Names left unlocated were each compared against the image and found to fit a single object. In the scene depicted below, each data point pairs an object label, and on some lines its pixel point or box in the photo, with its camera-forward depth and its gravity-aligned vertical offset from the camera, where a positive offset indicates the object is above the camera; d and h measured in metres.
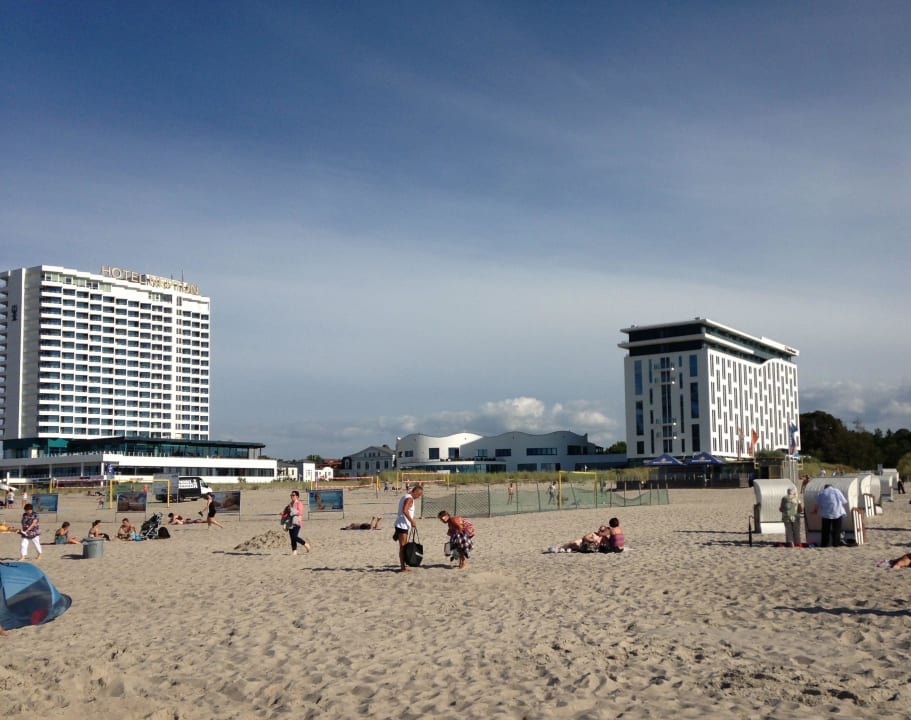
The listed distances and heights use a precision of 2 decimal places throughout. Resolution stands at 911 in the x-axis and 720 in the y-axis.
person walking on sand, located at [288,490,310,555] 19.31 -1.49
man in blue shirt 18.38 -1.40
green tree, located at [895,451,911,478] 73.74 -1.98
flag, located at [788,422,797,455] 57.21 +0.43
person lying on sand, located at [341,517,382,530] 27.73 -2.40
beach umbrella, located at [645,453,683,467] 60.88 -1.06
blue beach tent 11.29 -1.89
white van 57.06 -2.65
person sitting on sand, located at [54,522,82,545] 24.88 -2.39
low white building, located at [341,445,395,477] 142.84 -2.20
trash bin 20.50 -2.25
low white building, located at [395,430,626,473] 117.94 -0.95
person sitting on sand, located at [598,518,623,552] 18.67 -1.97
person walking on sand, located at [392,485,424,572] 15.26 -1.21
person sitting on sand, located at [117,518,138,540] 25.98 -2.35
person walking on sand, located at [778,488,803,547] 18.44 -1.48
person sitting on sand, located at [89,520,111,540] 24.84 -2.32
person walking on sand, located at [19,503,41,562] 20.97 -1.87
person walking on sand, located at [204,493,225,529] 30.51 -2.20
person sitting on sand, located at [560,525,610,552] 18.73 -2.01
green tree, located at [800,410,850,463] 119.81 +1.11
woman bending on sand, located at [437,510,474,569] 15.96 -1.63
